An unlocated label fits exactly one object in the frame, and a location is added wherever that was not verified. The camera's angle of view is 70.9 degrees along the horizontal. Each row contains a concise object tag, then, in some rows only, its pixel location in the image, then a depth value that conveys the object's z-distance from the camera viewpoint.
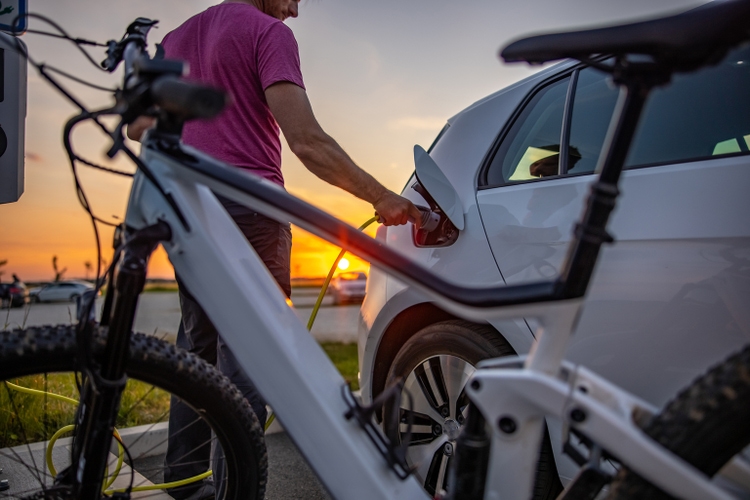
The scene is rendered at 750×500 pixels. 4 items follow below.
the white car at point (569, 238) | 1.40
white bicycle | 0.94
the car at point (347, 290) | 14.02
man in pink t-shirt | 1.83
